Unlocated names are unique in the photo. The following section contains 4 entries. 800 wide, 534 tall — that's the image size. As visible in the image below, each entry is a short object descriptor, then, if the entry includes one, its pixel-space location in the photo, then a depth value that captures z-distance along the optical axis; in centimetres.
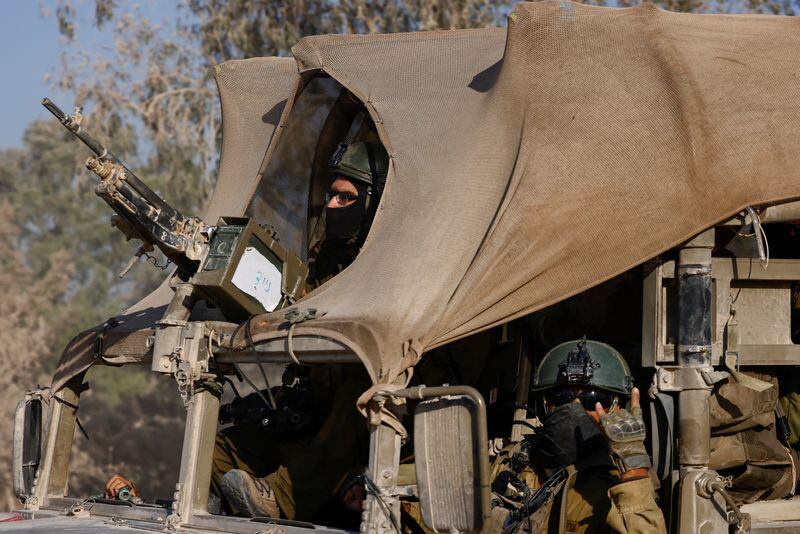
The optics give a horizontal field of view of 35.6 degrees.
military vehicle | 475
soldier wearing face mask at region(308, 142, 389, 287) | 614
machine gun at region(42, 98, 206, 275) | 531
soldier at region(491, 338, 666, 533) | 459
